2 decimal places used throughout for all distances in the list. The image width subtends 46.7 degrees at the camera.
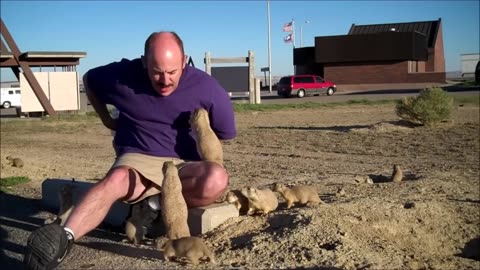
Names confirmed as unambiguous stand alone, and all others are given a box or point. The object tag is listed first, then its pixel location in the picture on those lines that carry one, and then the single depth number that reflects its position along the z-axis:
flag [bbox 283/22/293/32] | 57.34
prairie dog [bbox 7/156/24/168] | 9.08
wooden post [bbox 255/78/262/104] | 30.55
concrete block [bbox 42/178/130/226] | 4.90
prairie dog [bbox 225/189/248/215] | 4.70
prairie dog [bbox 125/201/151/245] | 4.26
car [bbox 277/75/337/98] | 40.69
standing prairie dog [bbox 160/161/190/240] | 3.83
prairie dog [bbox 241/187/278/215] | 4.62
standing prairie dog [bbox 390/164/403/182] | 6.73
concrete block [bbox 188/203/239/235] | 4.34
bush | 13.58
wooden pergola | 23.23
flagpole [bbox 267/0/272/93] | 57.19
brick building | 46.97
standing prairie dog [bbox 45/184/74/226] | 4.57
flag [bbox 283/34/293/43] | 56.59
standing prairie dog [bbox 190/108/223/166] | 4.03
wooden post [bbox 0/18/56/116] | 23.31
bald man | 3.94
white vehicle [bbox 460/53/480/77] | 74.45
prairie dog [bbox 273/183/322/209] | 5.06
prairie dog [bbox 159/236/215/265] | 3.50
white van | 43.00
